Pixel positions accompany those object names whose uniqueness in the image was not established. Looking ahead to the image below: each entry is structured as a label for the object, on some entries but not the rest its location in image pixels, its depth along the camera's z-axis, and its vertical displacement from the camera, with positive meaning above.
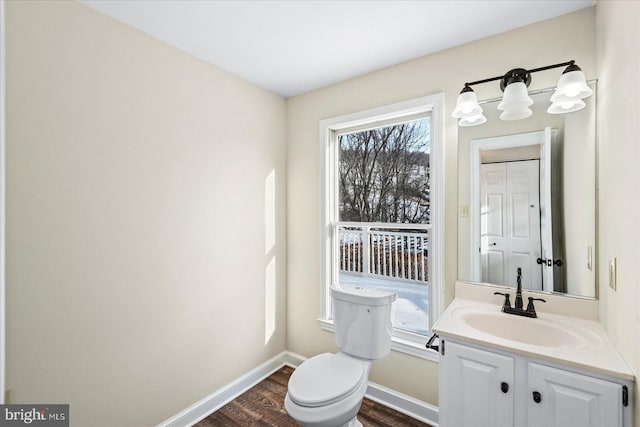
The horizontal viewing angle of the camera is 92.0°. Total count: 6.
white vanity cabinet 1.12 -0.71
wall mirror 1.60 +0.08
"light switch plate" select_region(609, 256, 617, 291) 1.27 -0.25
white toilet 1.54 -0.89
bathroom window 2.09 +0.06
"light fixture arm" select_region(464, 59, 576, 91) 1.61 +0.76
